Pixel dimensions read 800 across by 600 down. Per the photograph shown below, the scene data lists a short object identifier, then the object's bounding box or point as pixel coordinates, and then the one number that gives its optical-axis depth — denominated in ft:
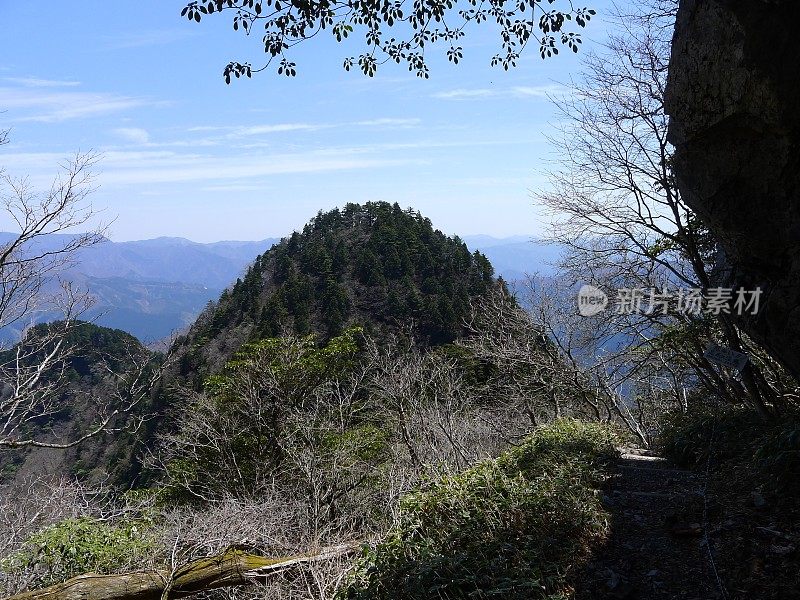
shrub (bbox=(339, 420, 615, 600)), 12.75
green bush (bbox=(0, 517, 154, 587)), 23.41
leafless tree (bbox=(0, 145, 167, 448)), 25.75
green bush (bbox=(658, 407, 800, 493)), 15.06
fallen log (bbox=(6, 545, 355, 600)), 18.12
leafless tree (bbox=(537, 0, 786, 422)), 23.49
